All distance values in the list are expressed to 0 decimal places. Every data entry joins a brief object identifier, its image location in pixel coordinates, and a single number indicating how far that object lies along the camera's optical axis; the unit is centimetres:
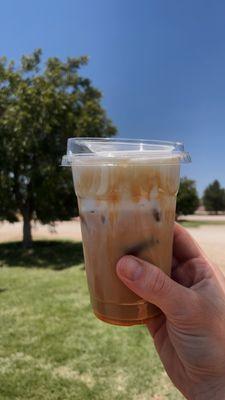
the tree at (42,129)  1169
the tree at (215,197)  4638
